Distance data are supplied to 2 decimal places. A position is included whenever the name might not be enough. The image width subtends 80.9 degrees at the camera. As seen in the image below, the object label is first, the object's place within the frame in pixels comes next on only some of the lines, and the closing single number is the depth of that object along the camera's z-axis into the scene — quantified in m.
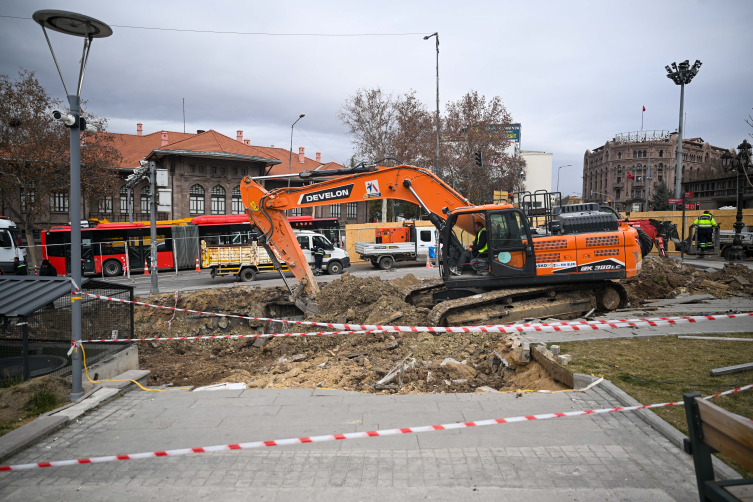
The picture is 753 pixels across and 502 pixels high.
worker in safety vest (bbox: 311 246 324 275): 21.92
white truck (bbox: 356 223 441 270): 25.58
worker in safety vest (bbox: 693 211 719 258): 23.38
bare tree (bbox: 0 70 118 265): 22.61
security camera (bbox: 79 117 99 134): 5.61
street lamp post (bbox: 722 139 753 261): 14.59
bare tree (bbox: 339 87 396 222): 39.84
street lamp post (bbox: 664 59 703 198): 28.00
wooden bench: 2.45
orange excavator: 9.75
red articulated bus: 24.88
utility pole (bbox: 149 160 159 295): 13.87
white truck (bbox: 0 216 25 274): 20.28
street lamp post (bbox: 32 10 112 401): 5.28
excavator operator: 9.97
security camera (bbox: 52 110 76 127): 5.14
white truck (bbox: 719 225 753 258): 23.92
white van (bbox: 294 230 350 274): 22.72
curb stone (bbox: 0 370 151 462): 4.28
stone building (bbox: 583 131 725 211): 82.81
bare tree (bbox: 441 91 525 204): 40.28
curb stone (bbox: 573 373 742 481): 3.55
